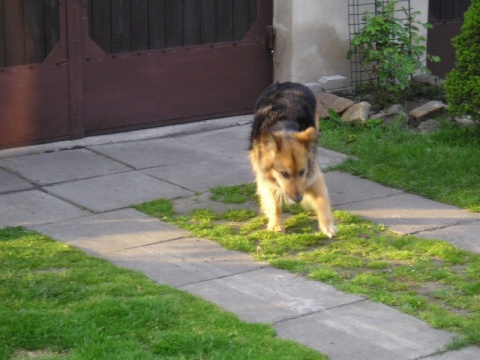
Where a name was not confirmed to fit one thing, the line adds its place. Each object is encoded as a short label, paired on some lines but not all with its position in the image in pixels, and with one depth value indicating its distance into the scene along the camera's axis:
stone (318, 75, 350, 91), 19.39
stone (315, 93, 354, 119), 18.49
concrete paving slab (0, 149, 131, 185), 15.31
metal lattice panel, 19.54
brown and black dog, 12.43
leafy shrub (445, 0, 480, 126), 16.62
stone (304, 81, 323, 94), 19.26
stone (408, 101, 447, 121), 18.36
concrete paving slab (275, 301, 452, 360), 9.42
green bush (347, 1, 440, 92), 18.74
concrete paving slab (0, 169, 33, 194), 14.65
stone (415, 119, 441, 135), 17.89
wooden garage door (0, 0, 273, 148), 16.46
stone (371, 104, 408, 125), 18.02
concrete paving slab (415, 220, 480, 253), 12.54
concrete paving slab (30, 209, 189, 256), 12.40
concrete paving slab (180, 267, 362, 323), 10.32
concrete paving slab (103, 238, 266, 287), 11.38
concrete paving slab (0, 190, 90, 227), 13.26
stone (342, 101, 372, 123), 18.05
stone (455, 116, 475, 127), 17.81
